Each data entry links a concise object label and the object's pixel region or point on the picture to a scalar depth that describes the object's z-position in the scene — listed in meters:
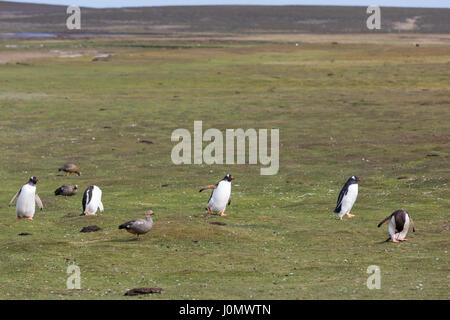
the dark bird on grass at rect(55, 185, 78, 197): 27.12
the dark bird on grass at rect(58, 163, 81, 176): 31.34
